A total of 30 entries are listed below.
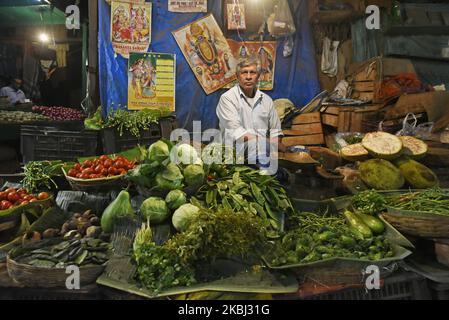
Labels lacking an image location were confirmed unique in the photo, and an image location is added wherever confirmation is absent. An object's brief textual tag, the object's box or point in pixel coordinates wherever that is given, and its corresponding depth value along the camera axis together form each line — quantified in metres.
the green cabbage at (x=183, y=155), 3.25
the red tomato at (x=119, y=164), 3.62
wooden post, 5.98
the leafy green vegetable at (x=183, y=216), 2.75
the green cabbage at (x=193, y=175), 3.09
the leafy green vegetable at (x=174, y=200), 2.91
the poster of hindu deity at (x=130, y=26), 5.96
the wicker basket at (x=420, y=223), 2.76
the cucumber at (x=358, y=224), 2.79
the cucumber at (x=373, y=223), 2.88
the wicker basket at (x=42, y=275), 2.37
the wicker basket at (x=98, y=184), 3.40
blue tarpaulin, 6.08
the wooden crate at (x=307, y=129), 6.27
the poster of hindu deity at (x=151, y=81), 6.13
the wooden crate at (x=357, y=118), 5.89
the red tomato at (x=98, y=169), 3.53
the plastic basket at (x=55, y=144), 4.61
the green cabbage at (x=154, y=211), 2.85
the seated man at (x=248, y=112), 4.48
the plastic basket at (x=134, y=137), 5.08
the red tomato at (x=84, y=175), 3.45
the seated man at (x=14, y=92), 9.62
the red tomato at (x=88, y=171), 3.49
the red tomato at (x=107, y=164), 3.60
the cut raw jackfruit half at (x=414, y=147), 4.17
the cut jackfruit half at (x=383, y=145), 4.01
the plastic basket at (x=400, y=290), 2.46
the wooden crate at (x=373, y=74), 6.14
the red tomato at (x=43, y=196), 3.50
